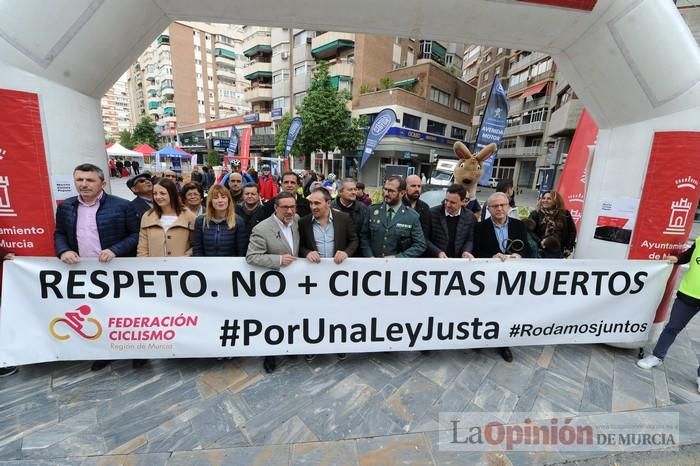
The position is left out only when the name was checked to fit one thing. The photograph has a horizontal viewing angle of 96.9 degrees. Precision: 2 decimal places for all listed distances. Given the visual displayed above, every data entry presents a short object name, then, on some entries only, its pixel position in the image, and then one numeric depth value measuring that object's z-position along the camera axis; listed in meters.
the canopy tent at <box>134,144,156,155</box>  22.42
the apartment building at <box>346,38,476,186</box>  26.52
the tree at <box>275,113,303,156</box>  28.06
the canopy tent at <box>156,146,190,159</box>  21.79
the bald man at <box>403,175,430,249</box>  3.83
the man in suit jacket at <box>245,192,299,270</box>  2.70
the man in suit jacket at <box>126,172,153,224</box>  3.73
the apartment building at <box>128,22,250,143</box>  51.97
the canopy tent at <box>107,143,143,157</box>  20.99
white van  19.06
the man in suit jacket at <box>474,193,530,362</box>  3.24
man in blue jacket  2.59
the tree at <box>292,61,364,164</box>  22.25
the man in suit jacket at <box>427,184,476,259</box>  3.39
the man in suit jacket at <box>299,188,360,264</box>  3.06
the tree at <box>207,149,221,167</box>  43.06
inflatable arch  2.45
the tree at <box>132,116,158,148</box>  47.59
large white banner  2.64
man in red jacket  9.27
